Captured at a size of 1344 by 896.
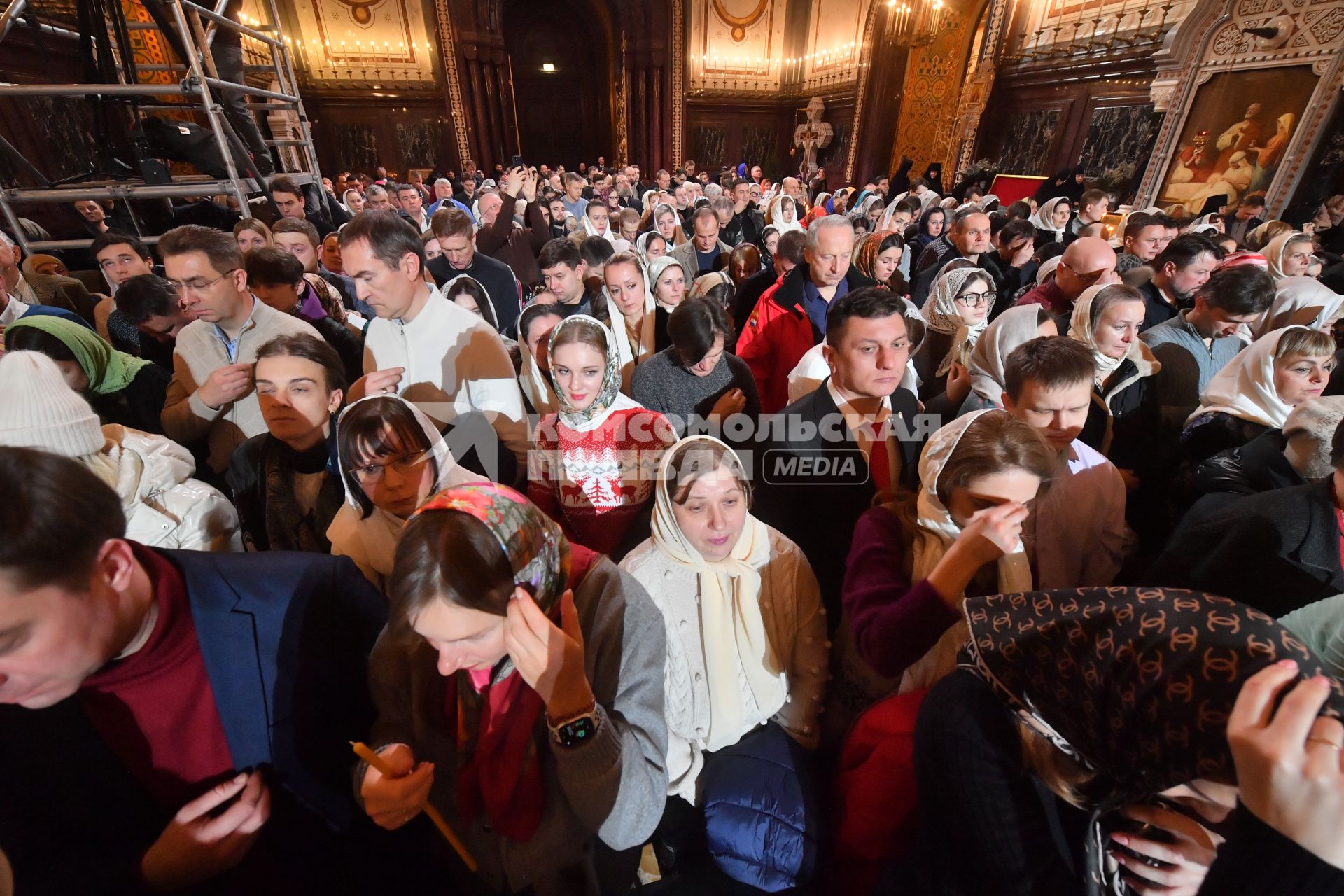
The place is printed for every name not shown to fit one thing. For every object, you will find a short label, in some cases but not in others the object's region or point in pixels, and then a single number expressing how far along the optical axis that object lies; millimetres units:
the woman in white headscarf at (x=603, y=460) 2416
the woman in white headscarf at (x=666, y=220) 6070
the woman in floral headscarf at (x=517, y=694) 1046
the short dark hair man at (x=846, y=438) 2127
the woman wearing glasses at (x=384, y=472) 1656
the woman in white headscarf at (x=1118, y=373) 2549
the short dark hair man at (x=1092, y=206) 5770
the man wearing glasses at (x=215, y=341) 2252
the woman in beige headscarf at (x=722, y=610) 1664
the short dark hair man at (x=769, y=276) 4246
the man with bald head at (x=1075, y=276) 3359
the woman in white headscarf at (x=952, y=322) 3305
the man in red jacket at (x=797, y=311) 3428
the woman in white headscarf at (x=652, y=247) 5062
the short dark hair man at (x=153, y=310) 2779
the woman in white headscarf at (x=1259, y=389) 2205
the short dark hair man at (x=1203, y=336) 2697
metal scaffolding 3537
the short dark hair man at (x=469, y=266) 4109
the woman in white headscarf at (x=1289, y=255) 4055
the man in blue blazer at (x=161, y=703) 879
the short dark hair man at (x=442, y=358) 2527
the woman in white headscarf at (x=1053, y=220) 6102
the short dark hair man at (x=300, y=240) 3895
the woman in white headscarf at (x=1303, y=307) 3393
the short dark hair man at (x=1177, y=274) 3264
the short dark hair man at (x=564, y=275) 3678
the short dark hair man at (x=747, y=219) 7609
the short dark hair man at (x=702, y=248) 5695
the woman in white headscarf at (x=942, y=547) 1353
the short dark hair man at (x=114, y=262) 3408
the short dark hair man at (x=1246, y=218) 7316
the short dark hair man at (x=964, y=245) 4672
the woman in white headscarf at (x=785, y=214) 6750
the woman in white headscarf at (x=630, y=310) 3451
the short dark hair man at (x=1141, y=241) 4309
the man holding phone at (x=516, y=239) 5520
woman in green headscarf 2082
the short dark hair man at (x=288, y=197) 4988
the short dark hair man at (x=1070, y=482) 1805
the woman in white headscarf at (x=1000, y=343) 2656
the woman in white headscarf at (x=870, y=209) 7906
